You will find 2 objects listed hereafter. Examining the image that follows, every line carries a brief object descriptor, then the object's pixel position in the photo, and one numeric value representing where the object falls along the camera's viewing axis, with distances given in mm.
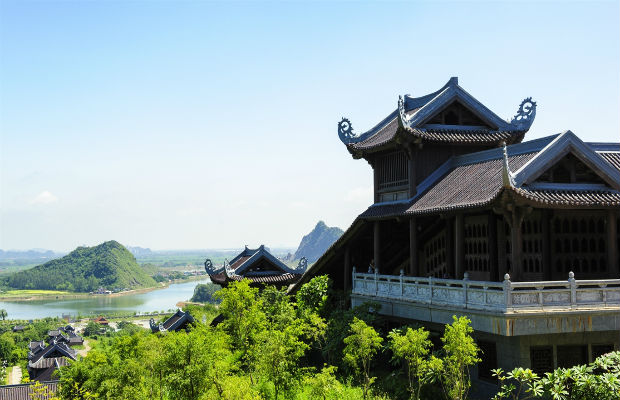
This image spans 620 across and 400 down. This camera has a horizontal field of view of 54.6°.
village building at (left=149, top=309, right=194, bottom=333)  40469
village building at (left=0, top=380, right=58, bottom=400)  41062
